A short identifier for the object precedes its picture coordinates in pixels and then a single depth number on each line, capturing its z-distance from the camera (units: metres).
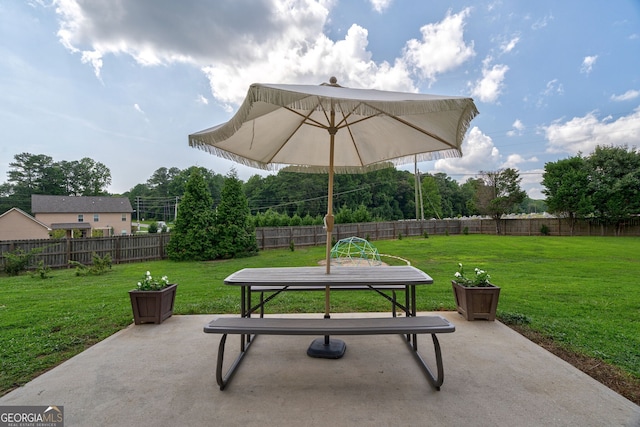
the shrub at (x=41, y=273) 7.84
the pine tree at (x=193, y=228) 11.77
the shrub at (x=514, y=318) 3.39
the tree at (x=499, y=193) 23.95
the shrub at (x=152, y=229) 22.20
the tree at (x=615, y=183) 19.27
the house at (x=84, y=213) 27.59
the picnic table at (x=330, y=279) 2.39
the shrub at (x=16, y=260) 8.72
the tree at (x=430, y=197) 40.94
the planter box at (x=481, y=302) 3.42
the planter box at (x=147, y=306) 3.38
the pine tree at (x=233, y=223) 12.23
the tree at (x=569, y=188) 20.56
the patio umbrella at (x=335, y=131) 1.88
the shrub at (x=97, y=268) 8.30
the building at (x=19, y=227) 23.59
